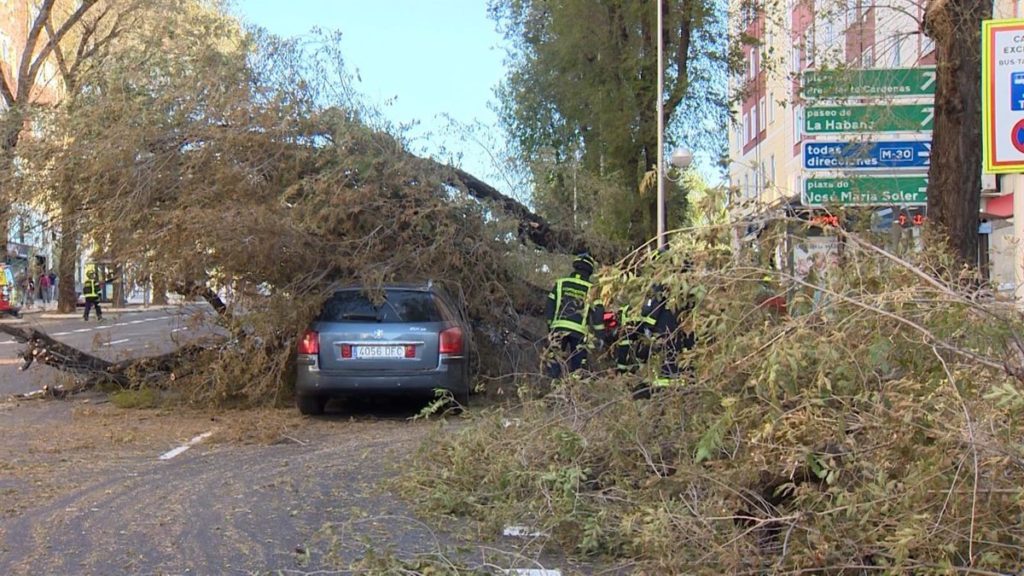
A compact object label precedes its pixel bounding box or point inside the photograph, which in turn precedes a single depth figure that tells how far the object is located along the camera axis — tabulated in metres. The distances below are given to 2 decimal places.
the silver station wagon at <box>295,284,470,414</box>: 10.59
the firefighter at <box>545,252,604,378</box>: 9.48
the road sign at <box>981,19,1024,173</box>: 7.44
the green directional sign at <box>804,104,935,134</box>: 9.98
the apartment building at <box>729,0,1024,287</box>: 9.99
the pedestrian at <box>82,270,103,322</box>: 26.72
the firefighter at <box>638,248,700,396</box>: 5.52
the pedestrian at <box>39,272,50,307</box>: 40.45
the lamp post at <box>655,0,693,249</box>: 21.27
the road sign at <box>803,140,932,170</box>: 10.12
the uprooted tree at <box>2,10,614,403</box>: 10.92
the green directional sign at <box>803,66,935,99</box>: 9.98
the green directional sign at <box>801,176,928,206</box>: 9.37
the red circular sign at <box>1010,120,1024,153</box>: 7.49
